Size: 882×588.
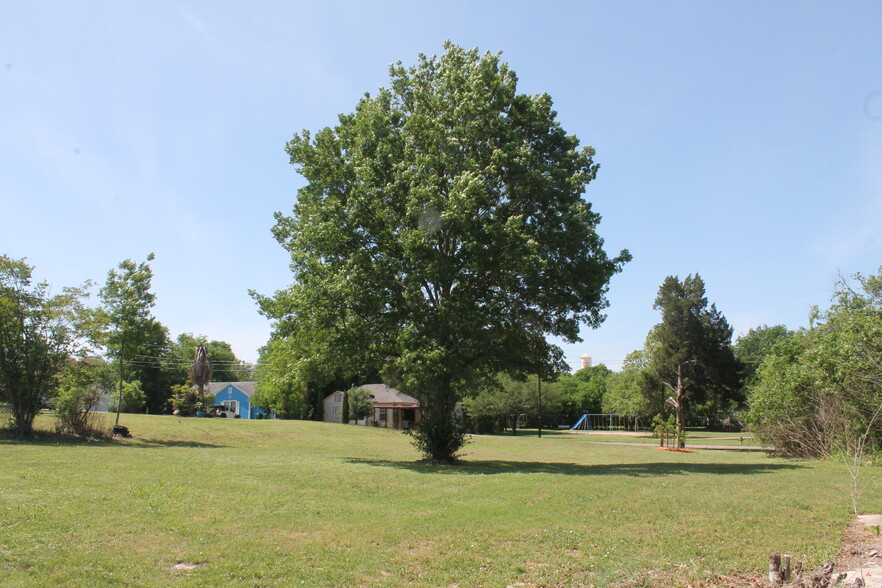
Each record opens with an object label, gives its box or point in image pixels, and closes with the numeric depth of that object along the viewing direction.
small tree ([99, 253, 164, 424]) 28.96
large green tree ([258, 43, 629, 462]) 17.61
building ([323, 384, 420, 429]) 62.97
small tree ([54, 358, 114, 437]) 24.84
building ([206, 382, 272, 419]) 72.38
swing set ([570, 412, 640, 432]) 78.12
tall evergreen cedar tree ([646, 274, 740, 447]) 55.75
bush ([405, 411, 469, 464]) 20.12
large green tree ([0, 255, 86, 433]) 23.98
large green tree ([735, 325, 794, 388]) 101.69
